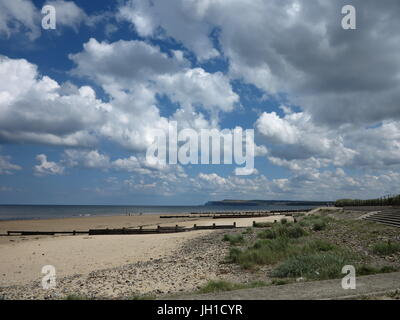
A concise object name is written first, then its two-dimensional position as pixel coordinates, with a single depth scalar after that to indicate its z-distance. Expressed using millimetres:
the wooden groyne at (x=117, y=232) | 32094
